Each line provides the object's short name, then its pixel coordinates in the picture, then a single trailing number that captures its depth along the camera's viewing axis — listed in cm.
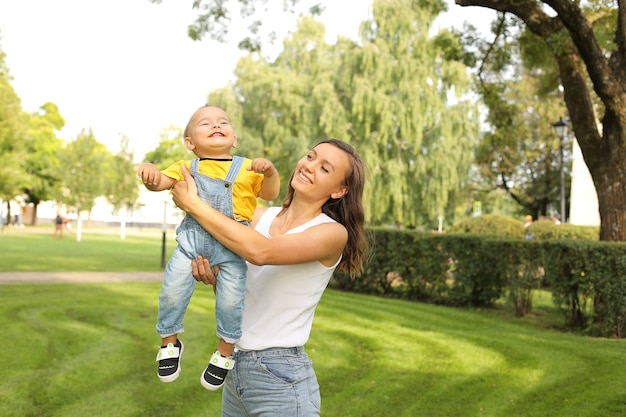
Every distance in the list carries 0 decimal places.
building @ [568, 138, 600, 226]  3484
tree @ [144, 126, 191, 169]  7400
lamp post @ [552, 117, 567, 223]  2117
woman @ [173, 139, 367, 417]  250
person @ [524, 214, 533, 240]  1986
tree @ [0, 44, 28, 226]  3092
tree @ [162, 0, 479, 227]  2958
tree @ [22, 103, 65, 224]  6044
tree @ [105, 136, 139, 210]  5359
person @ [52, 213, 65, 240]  3641
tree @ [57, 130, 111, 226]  4378
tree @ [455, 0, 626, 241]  1038
